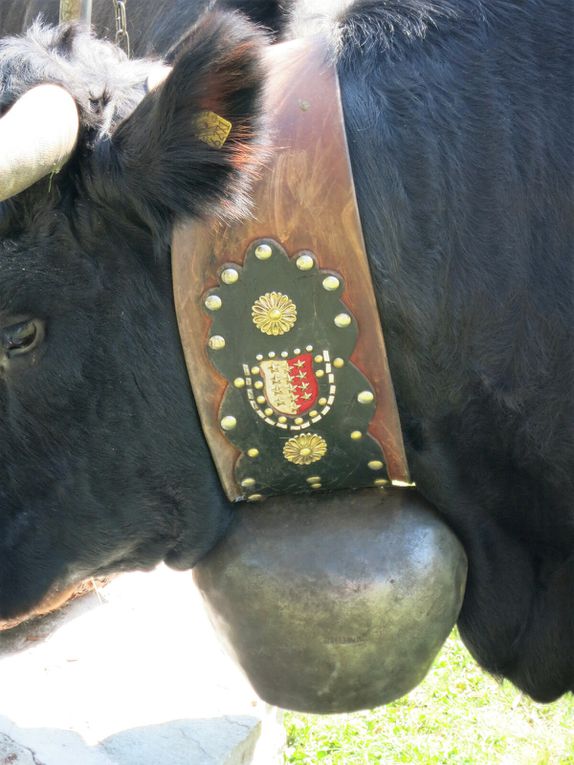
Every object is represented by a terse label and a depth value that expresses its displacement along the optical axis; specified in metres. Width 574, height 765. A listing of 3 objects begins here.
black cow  1.98
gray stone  3.30
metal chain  3.01
